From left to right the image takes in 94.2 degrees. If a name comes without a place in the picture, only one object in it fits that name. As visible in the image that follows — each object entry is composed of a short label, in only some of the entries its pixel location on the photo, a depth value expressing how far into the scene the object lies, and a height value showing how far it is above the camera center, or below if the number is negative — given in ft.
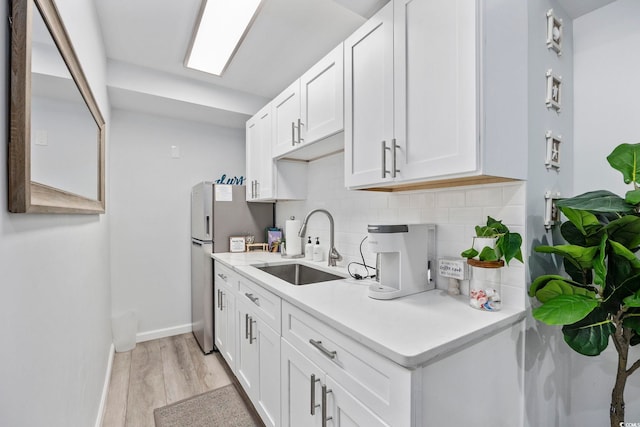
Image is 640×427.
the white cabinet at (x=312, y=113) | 5.56 +2.16
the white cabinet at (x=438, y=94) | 3.43 +1.57
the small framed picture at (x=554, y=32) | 4.16 +2.59
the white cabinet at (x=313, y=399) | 3.26 -2.34
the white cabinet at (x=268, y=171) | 8.11 +1.20
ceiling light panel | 5.61 +3.92
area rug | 5.98 -4.22
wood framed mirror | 2.23 +0.94
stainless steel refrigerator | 8.78 -0.50
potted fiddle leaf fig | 3.18 -0.78
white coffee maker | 4.21 -0.69
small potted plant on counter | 3.59 -0.56
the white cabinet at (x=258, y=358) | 5.05 -2.78
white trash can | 8.98 -3.61
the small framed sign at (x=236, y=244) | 9.26 -0.97
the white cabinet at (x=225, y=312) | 7.18 -2.62
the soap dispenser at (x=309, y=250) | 7.97 -0.99
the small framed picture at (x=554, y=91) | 4.15 +1.76
